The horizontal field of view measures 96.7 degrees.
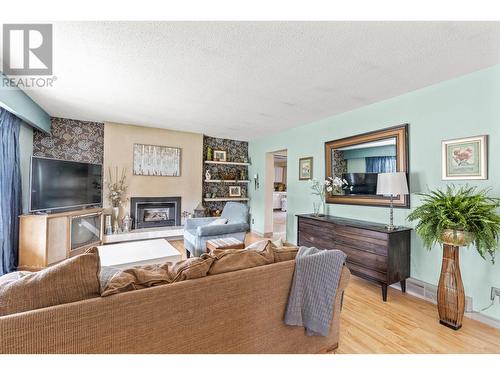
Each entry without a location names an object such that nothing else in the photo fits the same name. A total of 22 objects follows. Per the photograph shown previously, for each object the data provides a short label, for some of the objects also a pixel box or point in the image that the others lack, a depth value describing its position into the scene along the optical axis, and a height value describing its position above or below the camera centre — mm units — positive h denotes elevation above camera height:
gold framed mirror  2744 +365
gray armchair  3254 -655
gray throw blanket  1366 -670
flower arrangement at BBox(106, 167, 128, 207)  4395 -53
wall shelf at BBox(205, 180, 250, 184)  5723 +156
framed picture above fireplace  4668 +570
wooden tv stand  3082 -771
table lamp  2449 +47
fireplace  4668 -543
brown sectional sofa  847 -610
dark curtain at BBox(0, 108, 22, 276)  2844 -62
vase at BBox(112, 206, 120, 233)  4407 -610
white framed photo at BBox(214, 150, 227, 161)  5555 +806
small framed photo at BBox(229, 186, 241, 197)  5832 -103
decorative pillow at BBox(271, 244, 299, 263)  1464 -445
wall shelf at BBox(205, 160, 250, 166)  5363 +613
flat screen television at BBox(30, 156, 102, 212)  3154 +27
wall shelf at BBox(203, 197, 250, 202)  5402 -309
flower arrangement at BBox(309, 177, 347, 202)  3460 +29
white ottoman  2345 -788
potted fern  1825 -364
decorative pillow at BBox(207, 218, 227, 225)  3729 -586
